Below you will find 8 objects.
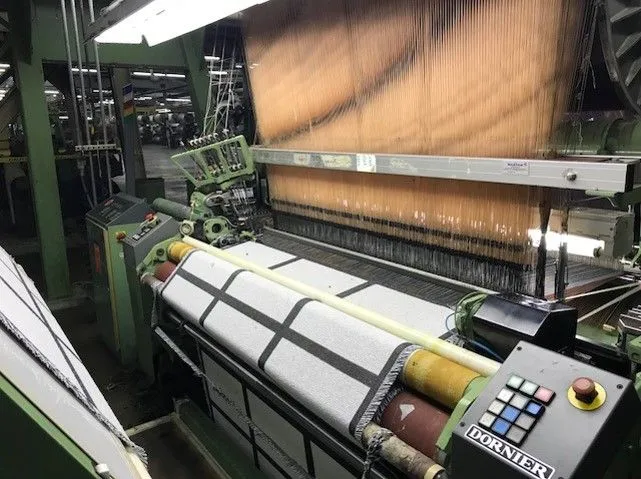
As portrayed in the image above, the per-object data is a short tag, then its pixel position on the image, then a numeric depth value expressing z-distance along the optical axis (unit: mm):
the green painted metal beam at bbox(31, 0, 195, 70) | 4148
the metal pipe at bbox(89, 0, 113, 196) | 3050
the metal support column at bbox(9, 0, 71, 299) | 4145
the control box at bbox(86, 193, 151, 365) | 3648
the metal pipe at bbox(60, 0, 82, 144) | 3030
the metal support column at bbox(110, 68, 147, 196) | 4172
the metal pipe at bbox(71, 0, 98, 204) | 2904
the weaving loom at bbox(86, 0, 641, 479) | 1036
